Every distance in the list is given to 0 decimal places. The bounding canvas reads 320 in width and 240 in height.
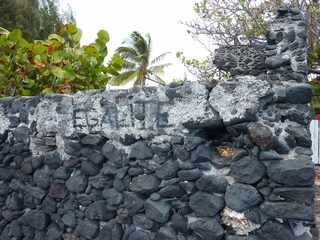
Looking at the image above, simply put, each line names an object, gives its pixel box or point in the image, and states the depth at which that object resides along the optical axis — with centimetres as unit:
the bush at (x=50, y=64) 350
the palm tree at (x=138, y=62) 1222
